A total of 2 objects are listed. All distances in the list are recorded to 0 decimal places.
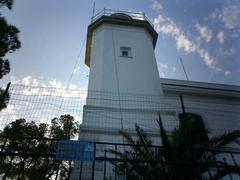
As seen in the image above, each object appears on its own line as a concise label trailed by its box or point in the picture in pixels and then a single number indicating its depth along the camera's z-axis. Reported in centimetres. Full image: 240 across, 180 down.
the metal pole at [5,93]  534
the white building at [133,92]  854
